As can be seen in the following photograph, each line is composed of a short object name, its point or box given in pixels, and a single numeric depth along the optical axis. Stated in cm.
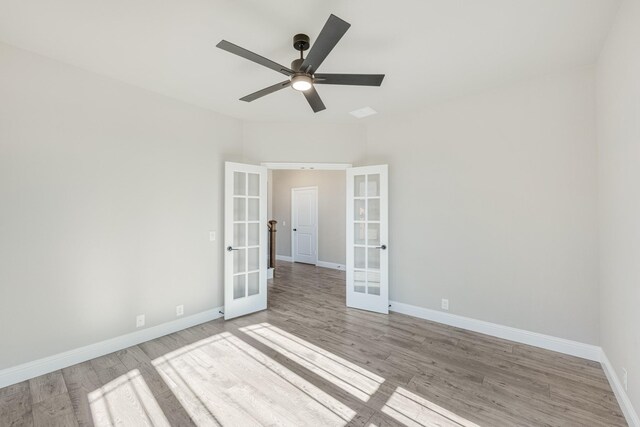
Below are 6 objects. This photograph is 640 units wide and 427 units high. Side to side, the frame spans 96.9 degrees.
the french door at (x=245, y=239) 396
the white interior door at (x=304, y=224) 795
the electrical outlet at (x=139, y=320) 323
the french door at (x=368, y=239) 418
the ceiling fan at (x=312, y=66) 177
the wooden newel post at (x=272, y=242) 650
